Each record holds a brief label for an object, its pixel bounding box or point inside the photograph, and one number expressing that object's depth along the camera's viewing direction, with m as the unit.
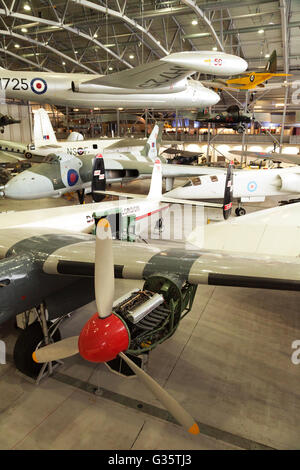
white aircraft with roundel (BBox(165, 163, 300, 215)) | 16.06
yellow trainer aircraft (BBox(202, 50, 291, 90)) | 16.86
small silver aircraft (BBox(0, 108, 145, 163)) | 21.83
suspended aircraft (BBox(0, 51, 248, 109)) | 7.43
